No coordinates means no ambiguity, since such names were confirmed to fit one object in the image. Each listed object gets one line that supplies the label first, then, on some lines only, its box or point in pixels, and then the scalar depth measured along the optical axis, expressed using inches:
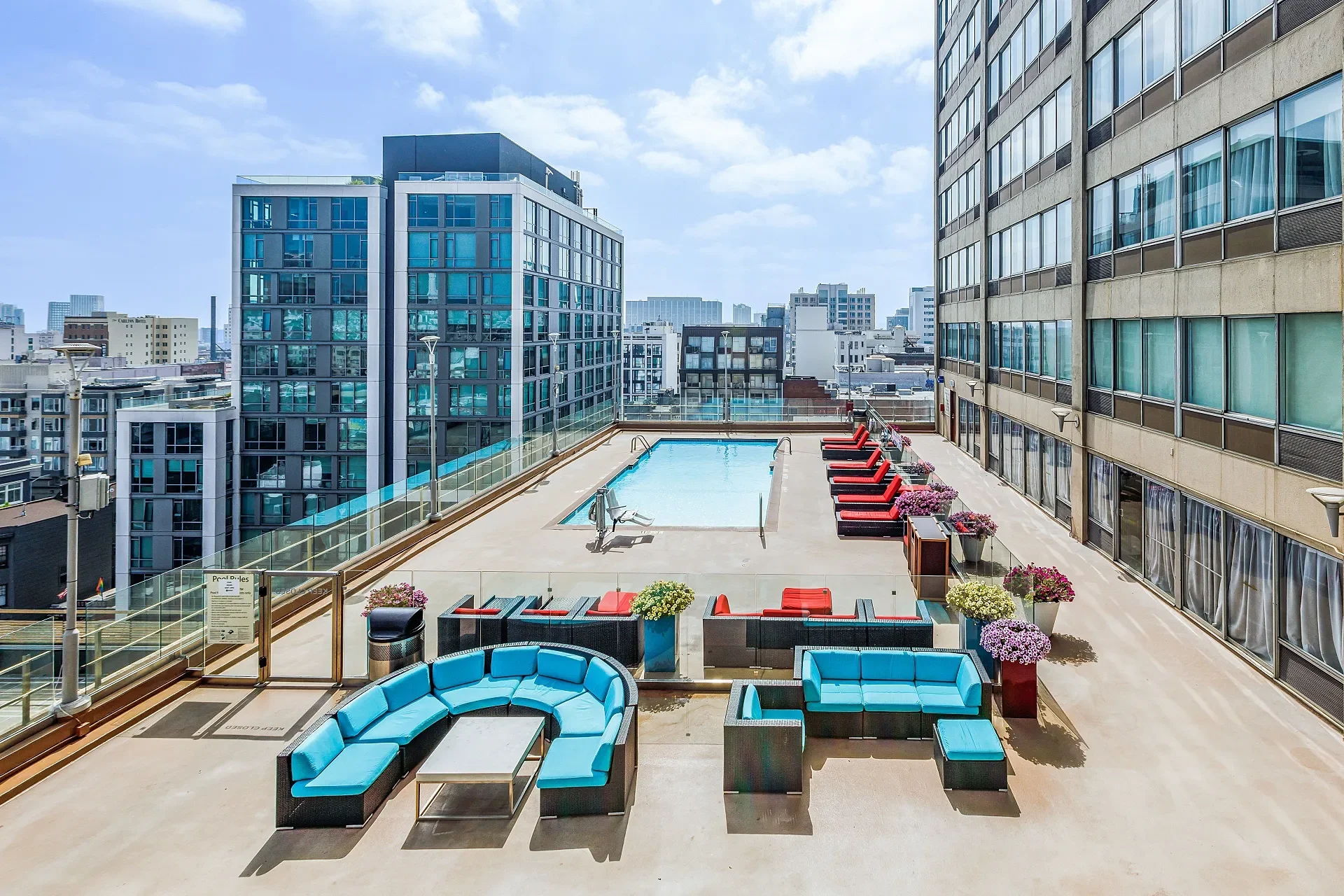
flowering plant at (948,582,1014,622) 444.5
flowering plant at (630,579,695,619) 450.0
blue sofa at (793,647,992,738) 377.4
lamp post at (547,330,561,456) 1286.9
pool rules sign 472.4
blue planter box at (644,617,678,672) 454.0
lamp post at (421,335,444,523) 837.2
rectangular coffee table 313.1
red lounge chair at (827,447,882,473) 1079.0
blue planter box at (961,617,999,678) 447.8
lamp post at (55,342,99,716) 375.6
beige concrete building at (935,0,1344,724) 421.7
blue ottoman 330.6
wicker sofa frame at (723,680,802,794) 330.6
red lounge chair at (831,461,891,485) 967.0
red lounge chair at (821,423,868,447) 1302.9
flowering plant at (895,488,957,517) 722.8
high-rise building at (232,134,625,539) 2311.8
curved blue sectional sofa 312.2
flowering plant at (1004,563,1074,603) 506.6
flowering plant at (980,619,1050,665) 394.0
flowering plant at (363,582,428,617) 478.9
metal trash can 450.0
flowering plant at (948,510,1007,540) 634.8
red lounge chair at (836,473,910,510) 846.5
